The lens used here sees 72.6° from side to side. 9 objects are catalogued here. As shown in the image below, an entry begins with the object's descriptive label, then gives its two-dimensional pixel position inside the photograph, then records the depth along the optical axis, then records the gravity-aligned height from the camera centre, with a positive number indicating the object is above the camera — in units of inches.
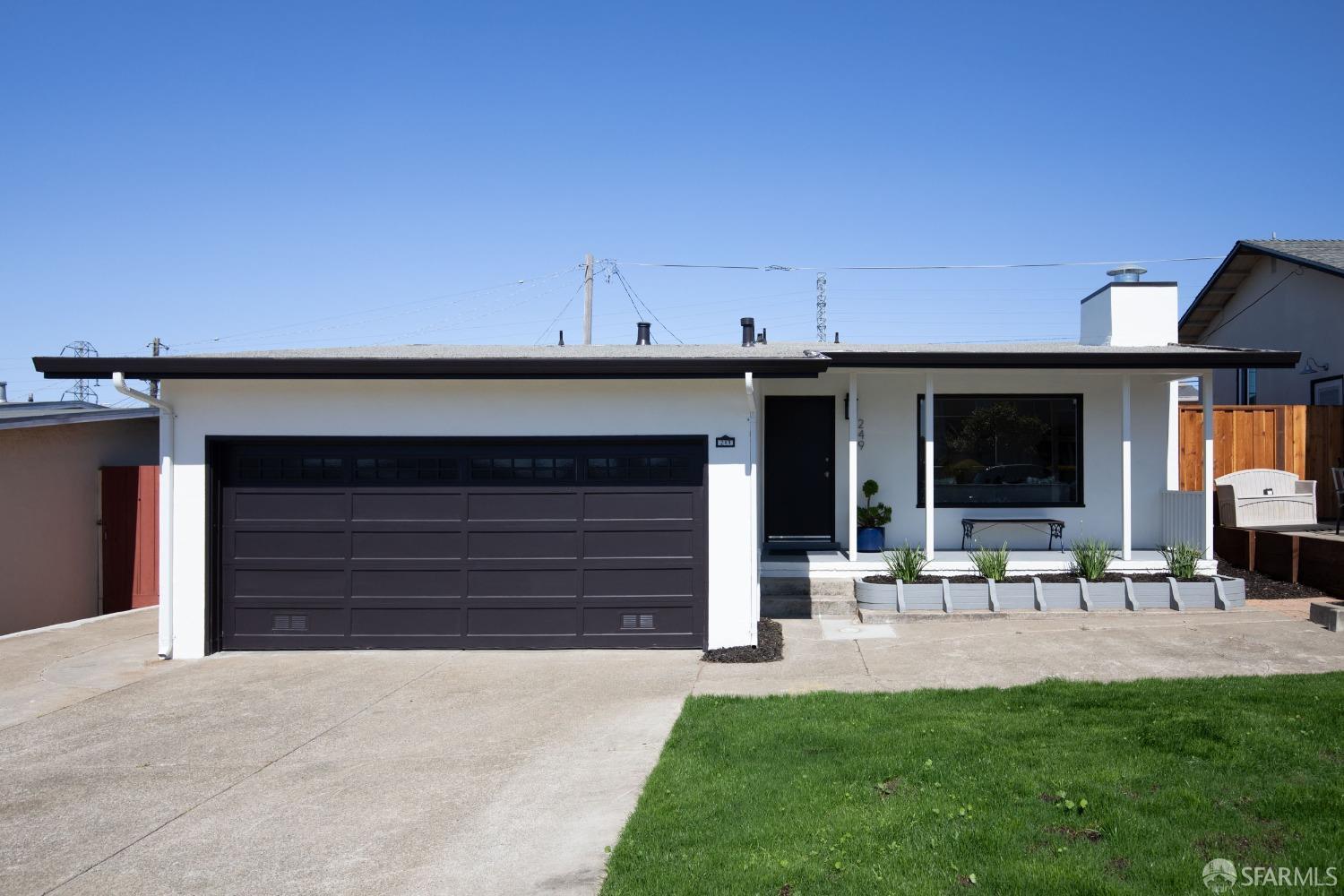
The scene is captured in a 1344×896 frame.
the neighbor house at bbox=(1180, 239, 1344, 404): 588.1 +107.7
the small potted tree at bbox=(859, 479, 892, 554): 488.4 -33.9
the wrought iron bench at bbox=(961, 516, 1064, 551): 483.5 -32.6
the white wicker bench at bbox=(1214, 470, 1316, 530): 474.6 -19.1
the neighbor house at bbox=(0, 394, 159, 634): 463.8 -30.8
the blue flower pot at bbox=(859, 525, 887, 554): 488.4 -42.5
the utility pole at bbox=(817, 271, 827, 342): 1371.8 +236.7
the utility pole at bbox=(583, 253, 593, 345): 972.6 +172.0
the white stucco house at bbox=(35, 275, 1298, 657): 359.3 -16.8
